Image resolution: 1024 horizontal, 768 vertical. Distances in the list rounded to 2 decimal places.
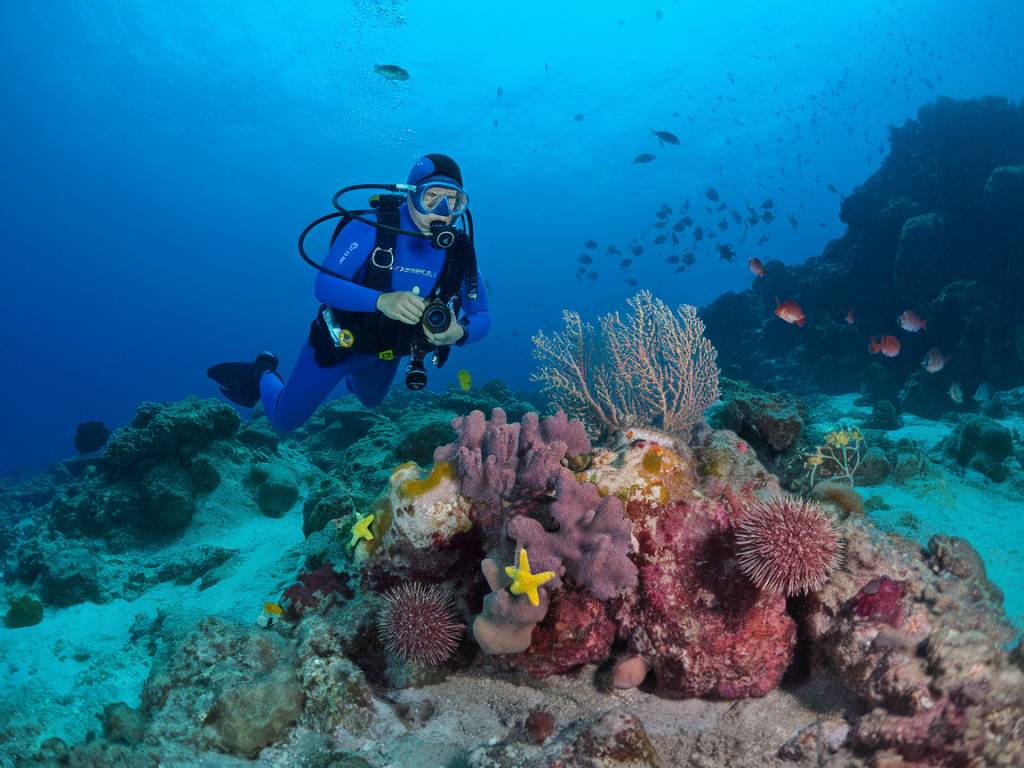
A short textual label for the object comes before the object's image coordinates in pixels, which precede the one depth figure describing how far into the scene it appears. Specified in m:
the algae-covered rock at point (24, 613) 6.79
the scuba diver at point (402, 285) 5.07
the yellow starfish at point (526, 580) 2.76
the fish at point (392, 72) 14.18
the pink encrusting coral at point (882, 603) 2.67
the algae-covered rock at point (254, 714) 3.00
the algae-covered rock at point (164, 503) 8.81
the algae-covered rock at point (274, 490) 9.27
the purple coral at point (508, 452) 3.48
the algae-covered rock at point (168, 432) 8.94
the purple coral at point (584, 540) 2.84
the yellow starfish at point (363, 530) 3.75
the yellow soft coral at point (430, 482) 3.66
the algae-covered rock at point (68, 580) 7.14
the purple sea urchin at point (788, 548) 2.64
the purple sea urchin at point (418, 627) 3.12
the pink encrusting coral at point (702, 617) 2.85
